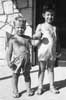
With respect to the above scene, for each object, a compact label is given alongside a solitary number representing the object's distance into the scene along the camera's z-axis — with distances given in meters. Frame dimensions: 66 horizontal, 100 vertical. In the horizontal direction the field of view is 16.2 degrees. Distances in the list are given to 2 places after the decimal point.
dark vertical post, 5.43
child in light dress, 3.55
